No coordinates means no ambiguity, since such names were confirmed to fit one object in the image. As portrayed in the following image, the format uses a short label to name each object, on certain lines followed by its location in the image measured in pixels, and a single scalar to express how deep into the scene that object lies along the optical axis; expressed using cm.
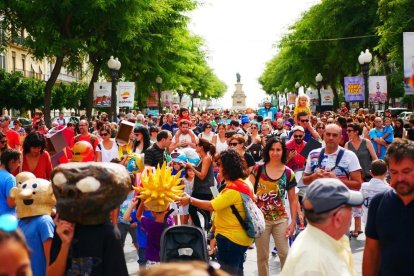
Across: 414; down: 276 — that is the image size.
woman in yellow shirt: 643
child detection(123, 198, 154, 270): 745
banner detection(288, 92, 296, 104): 6637
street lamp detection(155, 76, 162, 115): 3758
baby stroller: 632
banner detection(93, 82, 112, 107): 2711
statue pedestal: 10189
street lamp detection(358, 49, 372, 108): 2251
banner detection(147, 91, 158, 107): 4492
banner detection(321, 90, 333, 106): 4796
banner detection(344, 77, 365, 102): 2900
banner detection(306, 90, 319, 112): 5166
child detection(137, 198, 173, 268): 710
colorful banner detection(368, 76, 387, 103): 2805
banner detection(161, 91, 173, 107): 4762
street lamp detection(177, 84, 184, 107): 7390
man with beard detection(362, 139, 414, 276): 429
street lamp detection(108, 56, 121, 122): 2438
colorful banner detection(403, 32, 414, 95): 1984
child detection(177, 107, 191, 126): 1738
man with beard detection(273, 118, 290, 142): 1492
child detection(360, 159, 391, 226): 941
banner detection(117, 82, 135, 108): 2838
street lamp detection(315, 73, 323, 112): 4035
